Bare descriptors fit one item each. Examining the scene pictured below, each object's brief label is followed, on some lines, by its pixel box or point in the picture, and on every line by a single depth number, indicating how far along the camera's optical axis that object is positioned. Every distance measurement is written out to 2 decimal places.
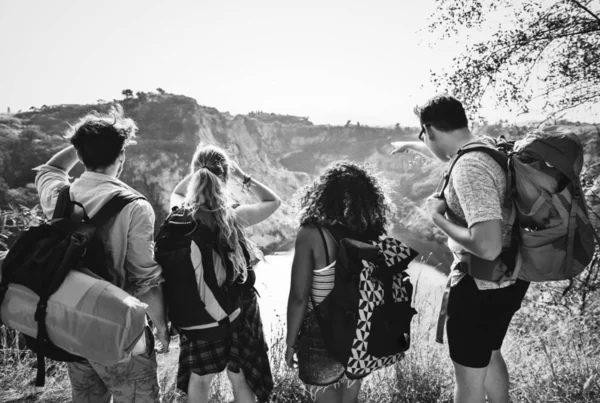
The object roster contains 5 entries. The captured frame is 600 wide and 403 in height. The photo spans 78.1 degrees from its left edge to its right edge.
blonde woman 1.88
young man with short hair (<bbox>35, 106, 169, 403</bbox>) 1.62
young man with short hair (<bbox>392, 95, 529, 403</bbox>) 1.54
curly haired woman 1.74
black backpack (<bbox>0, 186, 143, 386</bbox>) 1.34
